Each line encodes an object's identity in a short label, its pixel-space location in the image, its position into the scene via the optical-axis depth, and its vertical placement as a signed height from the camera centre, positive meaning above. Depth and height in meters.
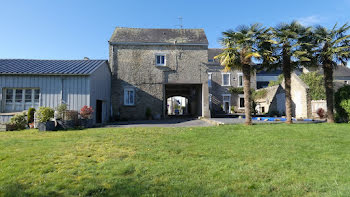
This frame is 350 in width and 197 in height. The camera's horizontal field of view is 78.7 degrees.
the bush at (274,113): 23.78 -0.71
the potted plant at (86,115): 12.15 -0.43
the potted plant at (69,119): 11.49 -0.60
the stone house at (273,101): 23.60 +0.66
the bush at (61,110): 11.70 -0.10
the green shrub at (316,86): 25.83 +2.54
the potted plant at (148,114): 18.61 -0.56
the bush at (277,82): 31.17 +3.95
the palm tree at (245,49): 12.23 +3.39
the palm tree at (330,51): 13.01 +3.41
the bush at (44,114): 11.23 -0.30
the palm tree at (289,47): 12.90 +3.67
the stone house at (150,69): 18.80 +3.44
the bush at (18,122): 11.77 -0.74
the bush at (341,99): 13.85 +0.48
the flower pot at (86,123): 12.09 -0.85
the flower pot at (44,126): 10.72 -0.89
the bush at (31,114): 12.45 -0.36
